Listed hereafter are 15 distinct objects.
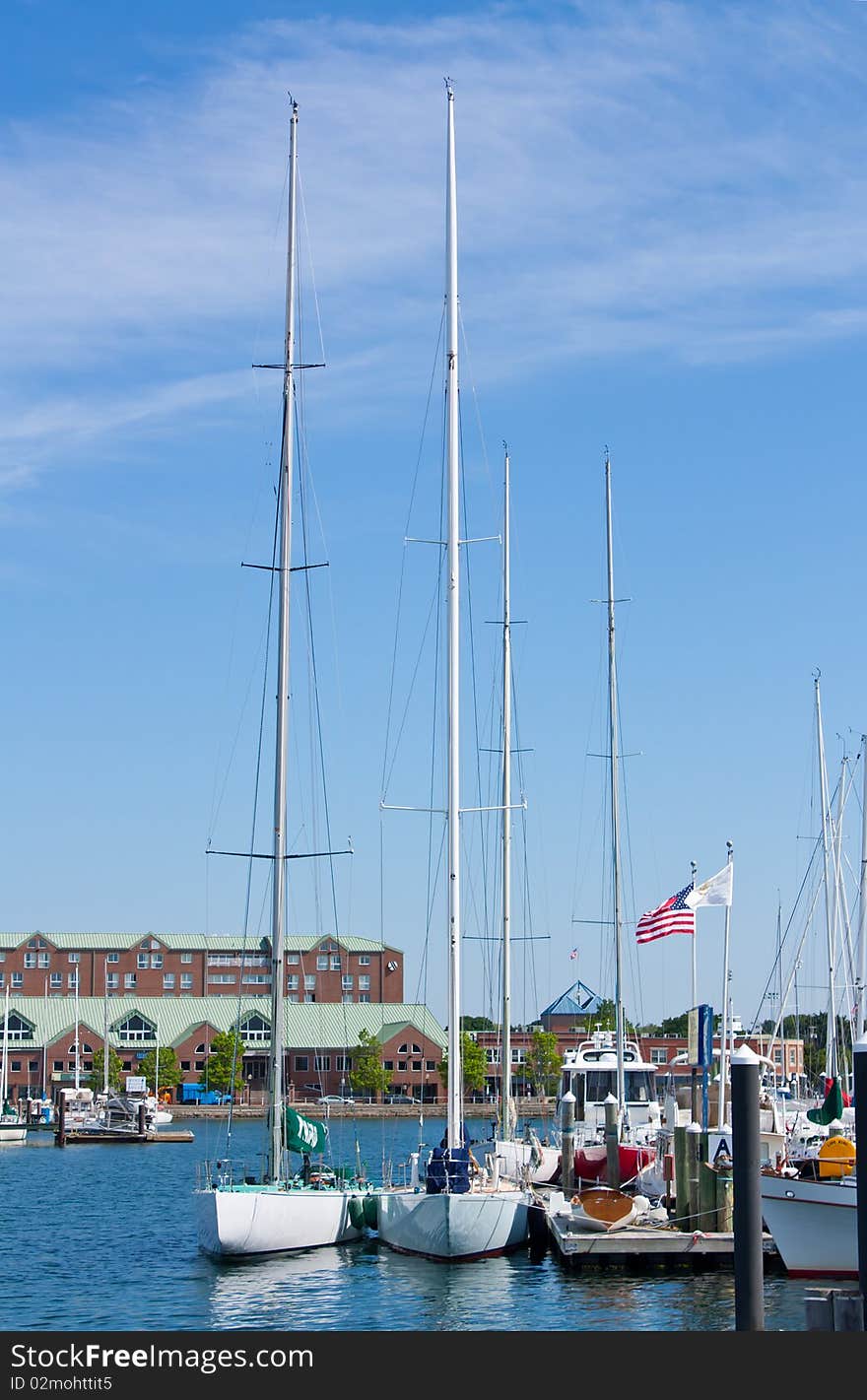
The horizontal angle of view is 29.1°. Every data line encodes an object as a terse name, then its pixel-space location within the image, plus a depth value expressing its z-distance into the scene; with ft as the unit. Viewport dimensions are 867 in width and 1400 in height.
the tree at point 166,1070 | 551.59
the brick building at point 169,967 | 636.89
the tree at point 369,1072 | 551.59
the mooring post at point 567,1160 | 153.07
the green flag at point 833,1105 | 129.76
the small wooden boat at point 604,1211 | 131.44
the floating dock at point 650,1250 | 124.88
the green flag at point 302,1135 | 139.74
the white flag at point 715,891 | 151.64
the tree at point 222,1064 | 529.86
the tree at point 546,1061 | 488.44
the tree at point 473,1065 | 531.50
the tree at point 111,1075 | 538.88
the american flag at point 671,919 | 155.74
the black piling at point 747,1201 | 66.39
